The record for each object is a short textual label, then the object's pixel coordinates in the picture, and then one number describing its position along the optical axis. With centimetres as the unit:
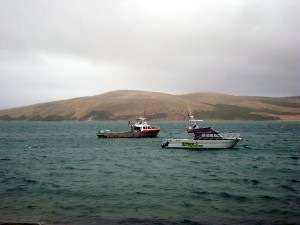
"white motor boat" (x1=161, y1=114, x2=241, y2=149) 6359
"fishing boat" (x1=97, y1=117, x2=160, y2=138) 10394
